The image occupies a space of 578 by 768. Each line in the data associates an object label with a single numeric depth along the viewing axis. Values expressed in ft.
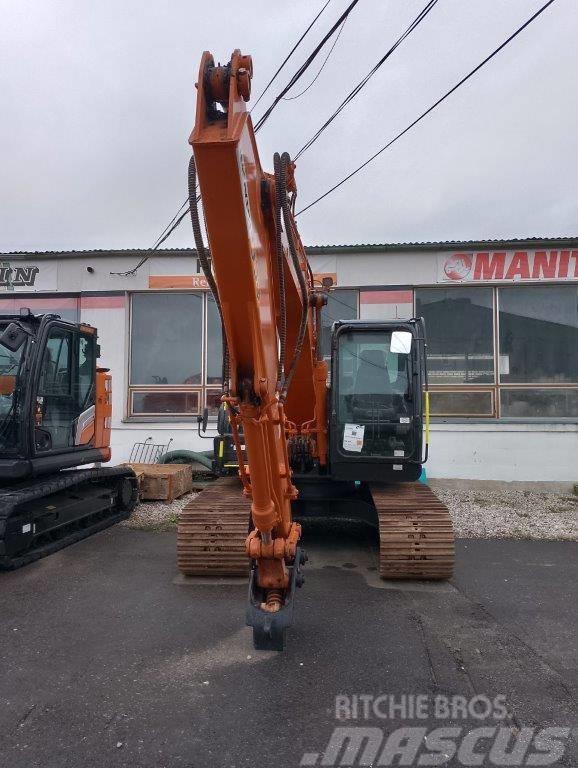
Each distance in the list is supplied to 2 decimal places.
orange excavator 9.57
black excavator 20.85
